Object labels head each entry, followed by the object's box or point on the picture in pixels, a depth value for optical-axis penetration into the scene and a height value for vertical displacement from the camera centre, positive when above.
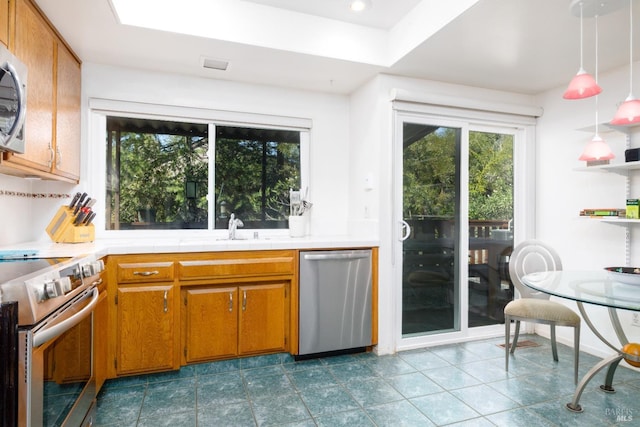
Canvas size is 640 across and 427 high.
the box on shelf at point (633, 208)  2.46 +0.07
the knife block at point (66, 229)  2.50 -0.10
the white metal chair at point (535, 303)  2.47 -0.62
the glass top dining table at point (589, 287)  1.65 -0.37
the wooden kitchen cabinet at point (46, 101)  1.91 +0.71
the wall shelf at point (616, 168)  2.49 +0.37
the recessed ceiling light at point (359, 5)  2.39 +1.41
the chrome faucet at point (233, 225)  3.04 -0.07
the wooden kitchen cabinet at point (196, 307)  2.35 -0.63
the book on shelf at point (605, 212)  2.58 +0.05
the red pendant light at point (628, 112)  1.76 +0.52
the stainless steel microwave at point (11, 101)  1.61 +0.52
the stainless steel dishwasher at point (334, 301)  2.75 -0.65
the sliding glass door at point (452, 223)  3.13 -0.05
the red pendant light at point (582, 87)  1.73 +0.63
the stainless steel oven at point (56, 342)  1.09 -0.45
